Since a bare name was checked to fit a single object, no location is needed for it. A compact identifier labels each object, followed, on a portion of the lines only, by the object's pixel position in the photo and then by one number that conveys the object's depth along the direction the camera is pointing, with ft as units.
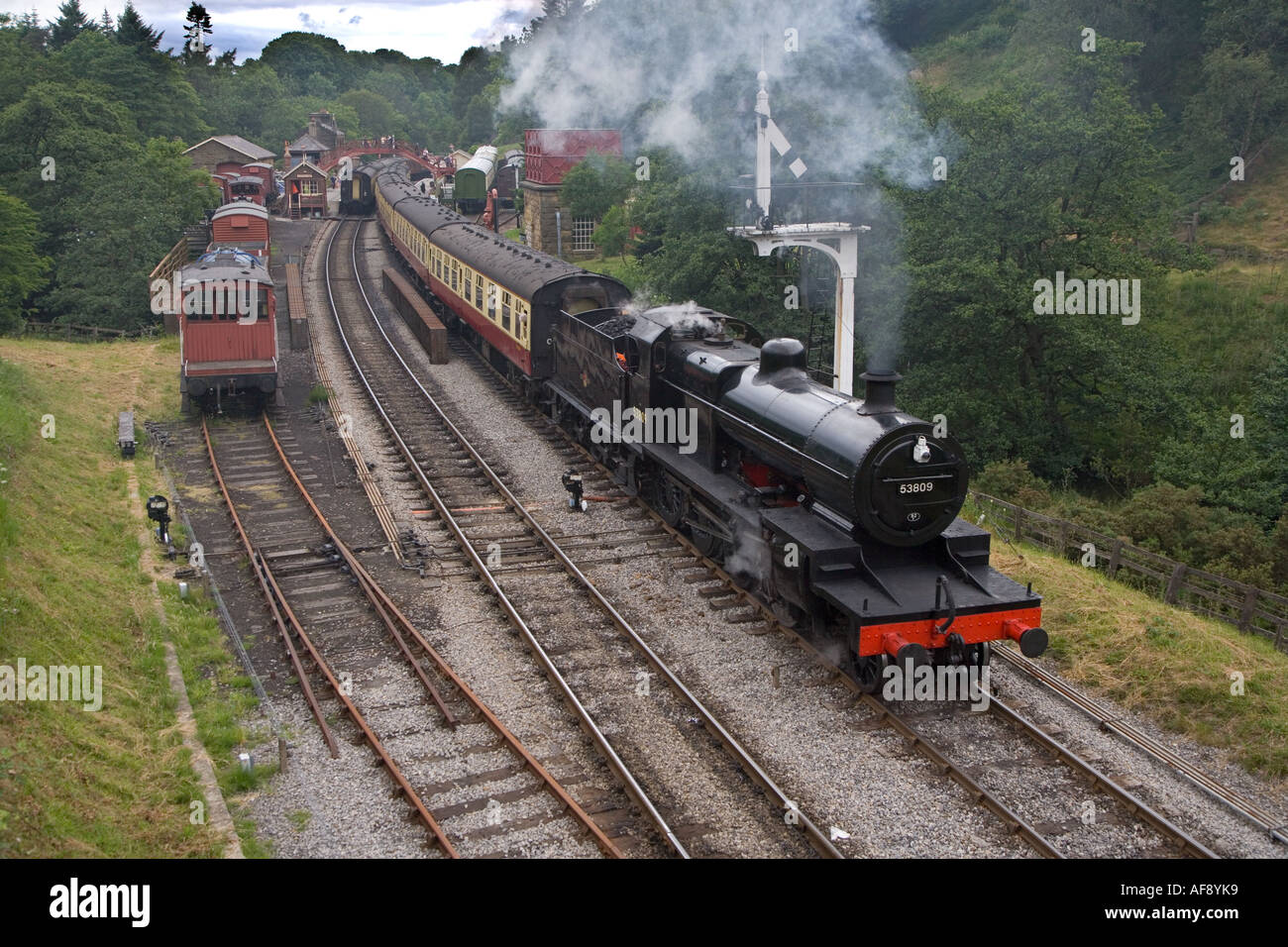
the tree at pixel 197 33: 381.15
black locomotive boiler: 34.65
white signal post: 57.88
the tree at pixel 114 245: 112.68
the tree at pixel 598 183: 143.33
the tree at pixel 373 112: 394.11
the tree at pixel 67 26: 264.31
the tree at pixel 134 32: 248.32
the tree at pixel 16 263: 106.32
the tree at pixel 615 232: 138.62
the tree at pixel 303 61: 485.15
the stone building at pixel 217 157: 216.74
